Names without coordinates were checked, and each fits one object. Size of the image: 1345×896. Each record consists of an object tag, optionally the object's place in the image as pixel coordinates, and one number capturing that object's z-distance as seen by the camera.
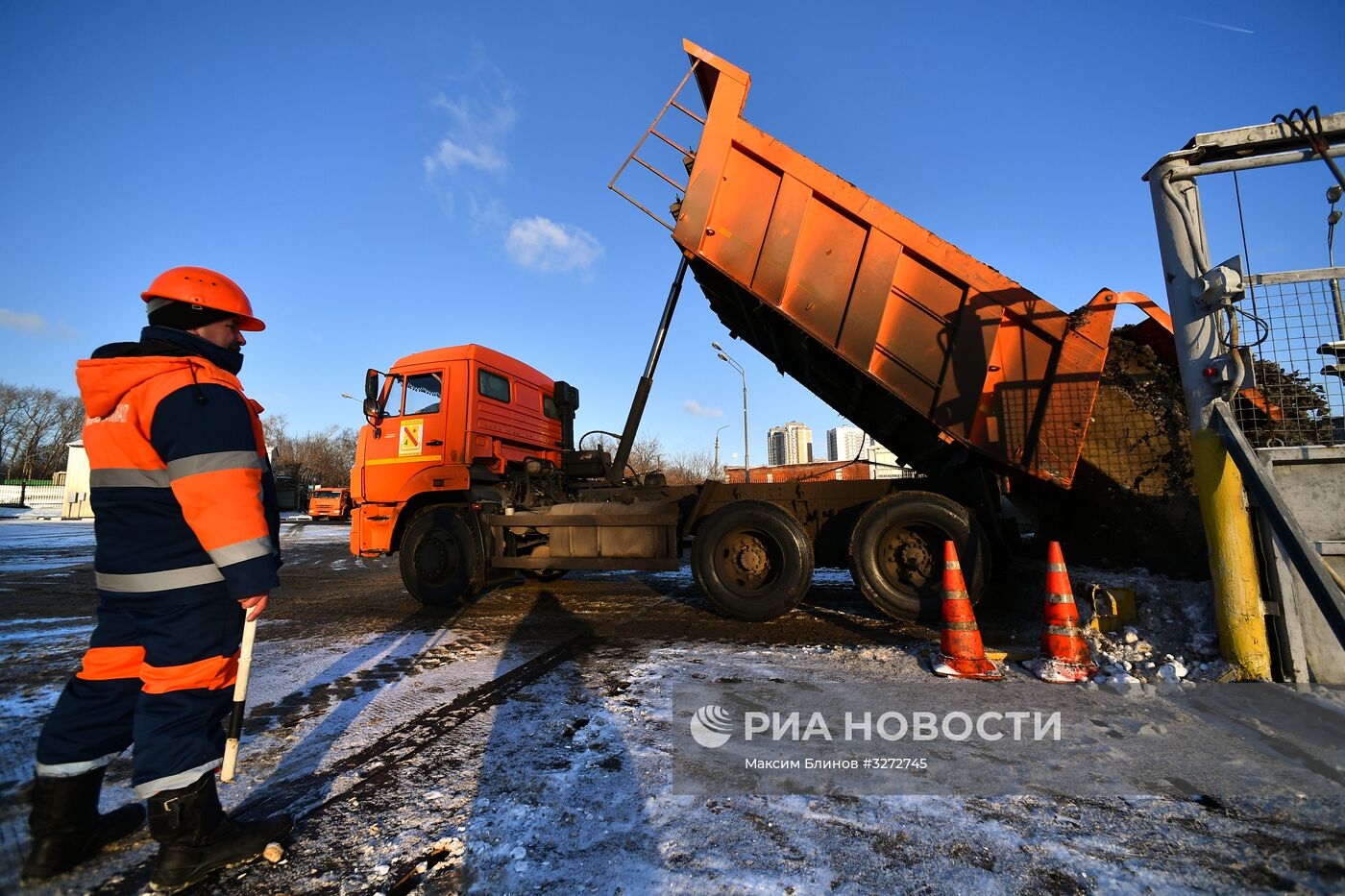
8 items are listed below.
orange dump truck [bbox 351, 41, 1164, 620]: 4.81
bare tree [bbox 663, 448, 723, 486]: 51.34
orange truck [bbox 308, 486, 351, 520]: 29.48
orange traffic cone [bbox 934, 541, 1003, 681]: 3.85
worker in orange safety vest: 1.88
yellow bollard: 3.55
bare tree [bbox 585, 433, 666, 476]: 36.64
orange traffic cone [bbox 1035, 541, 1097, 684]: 3.71
